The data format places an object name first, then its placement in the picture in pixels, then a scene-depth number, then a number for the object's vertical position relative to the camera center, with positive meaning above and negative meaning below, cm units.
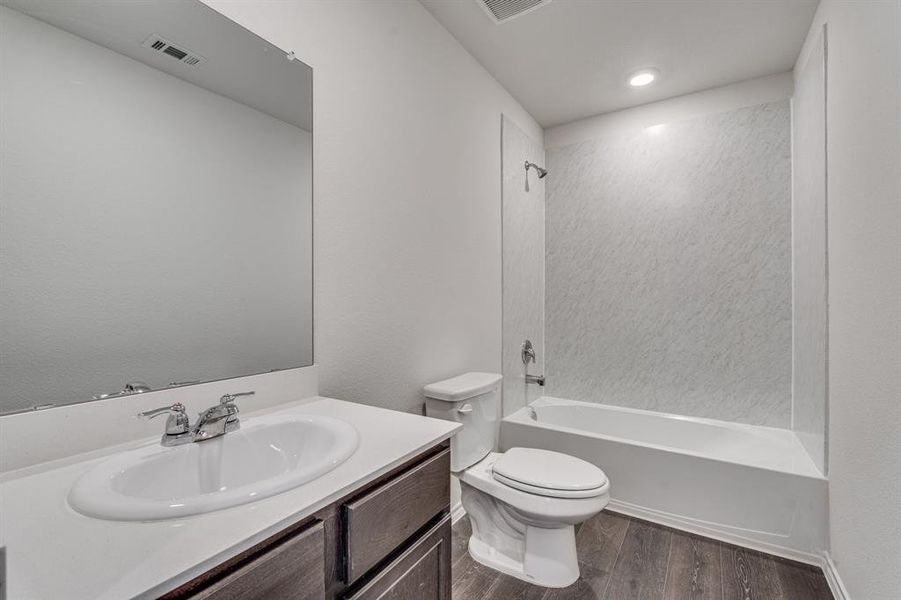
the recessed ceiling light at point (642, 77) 251 +138
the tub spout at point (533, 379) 292 -57
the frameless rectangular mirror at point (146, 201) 83 +24
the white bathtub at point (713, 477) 191 -92
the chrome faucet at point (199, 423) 92 -29
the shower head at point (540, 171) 302 +96
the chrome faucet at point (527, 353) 293 -39
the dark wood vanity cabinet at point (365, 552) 61 -46
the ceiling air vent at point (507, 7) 190 +136
